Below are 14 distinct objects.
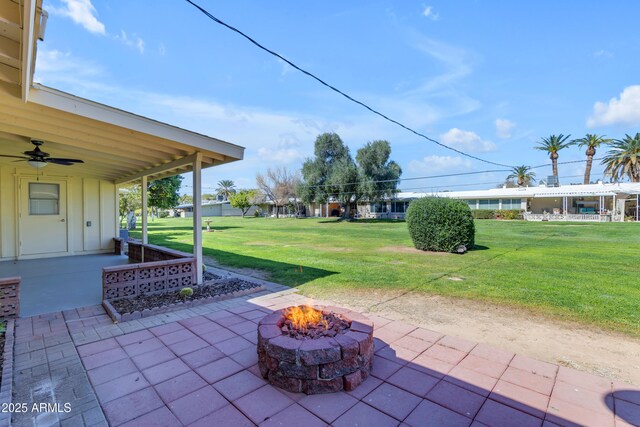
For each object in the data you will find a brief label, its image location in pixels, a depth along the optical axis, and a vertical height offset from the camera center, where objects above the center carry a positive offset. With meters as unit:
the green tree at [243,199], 40.97 +1.38
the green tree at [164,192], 16.48 +0.96
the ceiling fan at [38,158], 4.84 +0.87
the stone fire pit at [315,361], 2.23 -1.16
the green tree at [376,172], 26.91 +3.35
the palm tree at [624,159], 27.52 +4.70
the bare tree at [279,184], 41.09 +3.51
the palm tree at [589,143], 29.78 +6.58
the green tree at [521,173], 35.75 +4.24
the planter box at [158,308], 3.81 -1.38
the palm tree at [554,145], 32.75 +7.04
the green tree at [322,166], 28.81 +4.31
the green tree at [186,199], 64.52 +2.26
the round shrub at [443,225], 9.16 -0.51
